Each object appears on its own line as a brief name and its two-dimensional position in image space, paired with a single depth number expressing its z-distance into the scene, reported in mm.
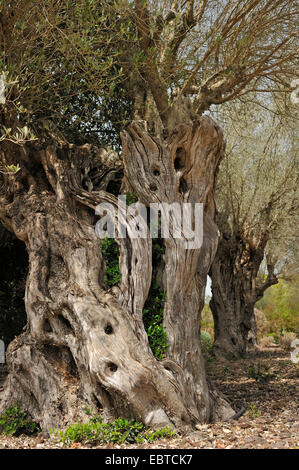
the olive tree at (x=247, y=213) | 13000
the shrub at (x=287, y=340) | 16734
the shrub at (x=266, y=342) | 18166
